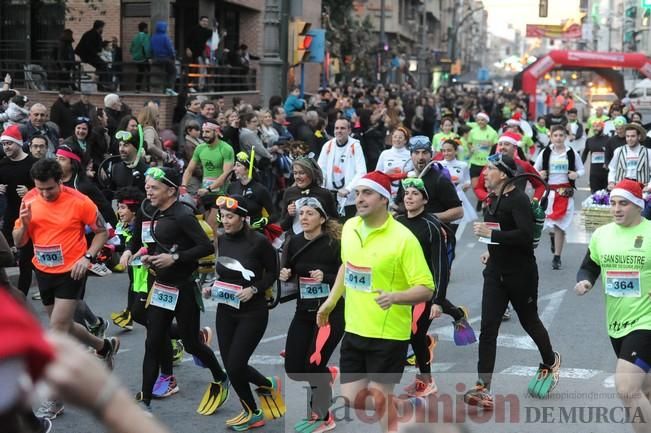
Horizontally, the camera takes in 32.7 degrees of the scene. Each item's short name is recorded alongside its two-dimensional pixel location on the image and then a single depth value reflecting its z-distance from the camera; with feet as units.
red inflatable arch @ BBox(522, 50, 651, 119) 163.32
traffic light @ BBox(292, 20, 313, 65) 70.44
